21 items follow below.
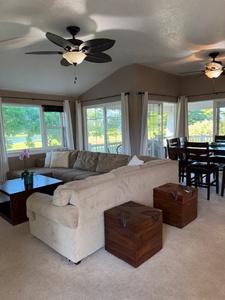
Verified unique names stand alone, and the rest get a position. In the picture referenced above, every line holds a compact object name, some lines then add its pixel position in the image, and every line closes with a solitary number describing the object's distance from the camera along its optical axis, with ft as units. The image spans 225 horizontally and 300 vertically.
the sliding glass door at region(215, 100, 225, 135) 19.68
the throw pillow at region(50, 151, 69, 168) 16.97
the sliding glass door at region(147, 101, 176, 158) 19.06
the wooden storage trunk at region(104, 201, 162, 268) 6.67
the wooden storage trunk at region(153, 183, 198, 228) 9.07
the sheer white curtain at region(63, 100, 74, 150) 20.72
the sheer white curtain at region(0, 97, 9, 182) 16.52
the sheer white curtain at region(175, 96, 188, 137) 21.21
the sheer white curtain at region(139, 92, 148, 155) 17.71
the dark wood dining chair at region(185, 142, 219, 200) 12.26
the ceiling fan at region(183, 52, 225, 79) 13.87
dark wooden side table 10.30
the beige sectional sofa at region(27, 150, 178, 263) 6.93
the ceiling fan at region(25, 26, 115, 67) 8.55
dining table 12.80
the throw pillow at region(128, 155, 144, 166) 11.03
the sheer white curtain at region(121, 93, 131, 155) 17.71
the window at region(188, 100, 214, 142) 21.85
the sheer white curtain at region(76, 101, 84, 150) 21.79
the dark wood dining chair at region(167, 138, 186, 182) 14.78
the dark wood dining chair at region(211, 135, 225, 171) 12.91
